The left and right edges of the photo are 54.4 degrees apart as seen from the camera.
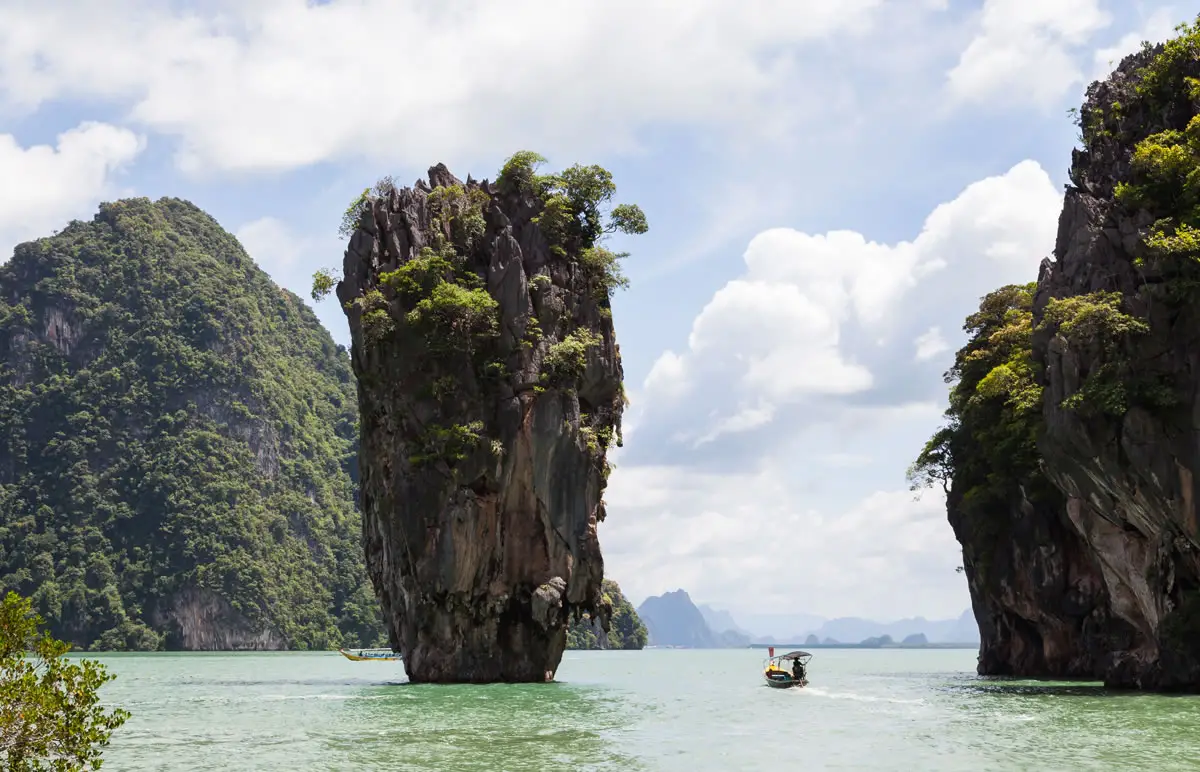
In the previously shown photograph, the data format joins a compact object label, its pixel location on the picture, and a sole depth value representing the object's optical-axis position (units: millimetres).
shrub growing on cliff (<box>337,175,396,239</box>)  44875
